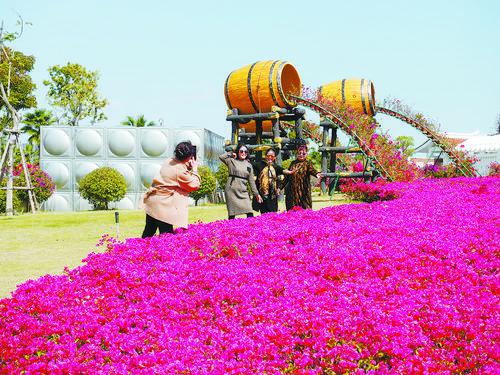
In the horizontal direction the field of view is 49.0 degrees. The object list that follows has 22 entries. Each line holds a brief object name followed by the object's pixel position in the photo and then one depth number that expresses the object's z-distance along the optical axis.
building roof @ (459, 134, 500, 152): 38.25
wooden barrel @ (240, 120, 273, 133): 26.76
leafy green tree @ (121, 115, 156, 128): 49.47
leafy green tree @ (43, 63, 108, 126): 46.31
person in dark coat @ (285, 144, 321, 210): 11.49
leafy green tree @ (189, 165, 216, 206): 27.64
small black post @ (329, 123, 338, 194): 25.72
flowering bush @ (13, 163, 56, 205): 25.86
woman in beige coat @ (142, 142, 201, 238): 8.43
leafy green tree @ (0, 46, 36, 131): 39.12
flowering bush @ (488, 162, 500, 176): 27.17
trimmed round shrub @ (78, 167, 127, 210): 26.41
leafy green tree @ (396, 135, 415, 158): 22.42
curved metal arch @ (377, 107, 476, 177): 24.21
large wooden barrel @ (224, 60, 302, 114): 21.00
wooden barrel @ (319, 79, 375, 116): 25.86
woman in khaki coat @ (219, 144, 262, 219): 11.17
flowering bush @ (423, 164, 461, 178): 24.64
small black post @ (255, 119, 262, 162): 22.81
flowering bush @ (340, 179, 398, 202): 15.87
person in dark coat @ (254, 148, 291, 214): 11.93
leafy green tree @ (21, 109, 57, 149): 46.75
